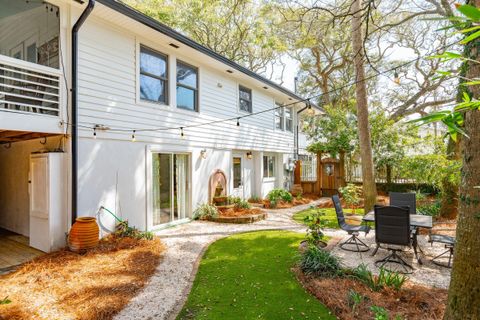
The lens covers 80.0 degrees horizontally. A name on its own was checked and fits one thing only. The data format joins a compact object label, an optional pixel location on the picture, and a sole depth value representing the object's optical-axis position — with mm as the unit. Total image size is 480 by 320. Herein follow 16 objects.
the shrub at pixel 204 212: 9709
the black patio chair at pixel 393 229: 5363
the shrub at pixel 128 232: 7004
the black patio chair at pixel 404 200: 7673
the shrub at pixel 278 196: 12648
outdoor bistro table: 5852
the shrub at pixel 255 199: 13480
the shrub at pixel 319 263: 4988
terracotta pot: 5910
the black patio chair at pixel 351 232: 6600
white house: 6152
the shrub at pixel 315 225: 6118
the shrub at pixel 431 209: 9594
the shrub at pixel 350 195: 11781
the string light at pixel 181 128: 6655
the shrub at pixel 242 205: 10562
